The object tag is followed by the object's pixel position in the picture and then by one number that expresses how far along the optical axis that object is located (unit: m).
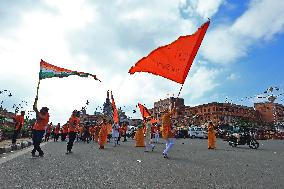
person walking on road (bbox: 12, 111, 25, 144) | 7.50
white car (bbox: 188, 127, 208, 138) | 20.16
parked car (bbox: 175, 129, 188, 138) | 20.98
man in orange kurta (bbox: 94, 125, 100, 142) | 12.22
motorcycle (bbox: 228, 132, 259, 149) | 9.12
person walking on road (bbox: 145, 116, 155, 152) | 7.20
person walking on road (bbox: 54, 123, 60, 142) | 13.70
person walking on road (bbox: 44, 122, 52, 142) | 13.69
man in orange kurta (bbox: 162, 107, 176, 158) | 5.39
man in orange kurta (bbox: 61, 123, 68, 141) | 13.86
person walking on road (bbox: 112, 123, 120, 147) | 9.60
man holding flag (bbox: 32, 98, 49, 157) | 5.05
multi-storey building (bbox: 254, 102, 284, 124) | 62.17
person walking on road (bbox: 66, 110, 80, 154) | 6.13
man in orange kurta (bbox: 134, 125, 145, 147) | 9.20
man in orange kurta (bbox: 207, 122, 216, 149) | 8.56
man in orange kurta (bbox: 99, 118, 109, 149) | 7.92
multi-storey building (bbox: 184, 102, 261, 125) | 51.17
